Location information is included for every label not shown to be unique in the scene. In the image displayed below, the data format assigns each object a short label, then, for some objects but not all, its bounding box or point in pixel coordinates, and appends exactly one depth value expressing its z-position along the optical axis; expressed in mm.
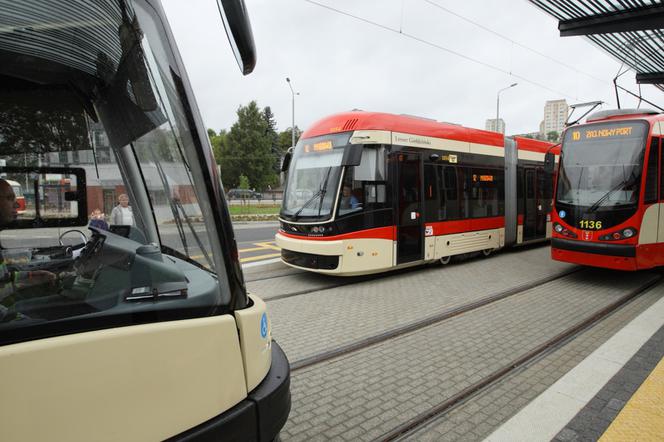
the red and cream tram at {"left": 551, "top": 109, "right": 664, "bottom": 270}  6887
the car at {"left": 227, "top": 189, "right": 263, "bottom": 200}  40969
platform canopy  8922
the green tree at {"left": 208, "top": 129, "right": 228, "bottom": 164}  49700
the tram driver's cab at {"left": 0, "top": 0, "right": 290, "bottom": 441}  1176
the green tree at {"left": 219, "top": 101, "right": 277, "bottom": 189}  48188
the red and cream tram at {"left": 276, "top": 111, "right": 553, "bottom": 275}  7055
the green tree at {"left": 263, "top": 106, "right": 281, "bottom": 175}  59531
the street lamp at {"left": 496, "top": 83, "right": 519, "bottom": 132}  30512
